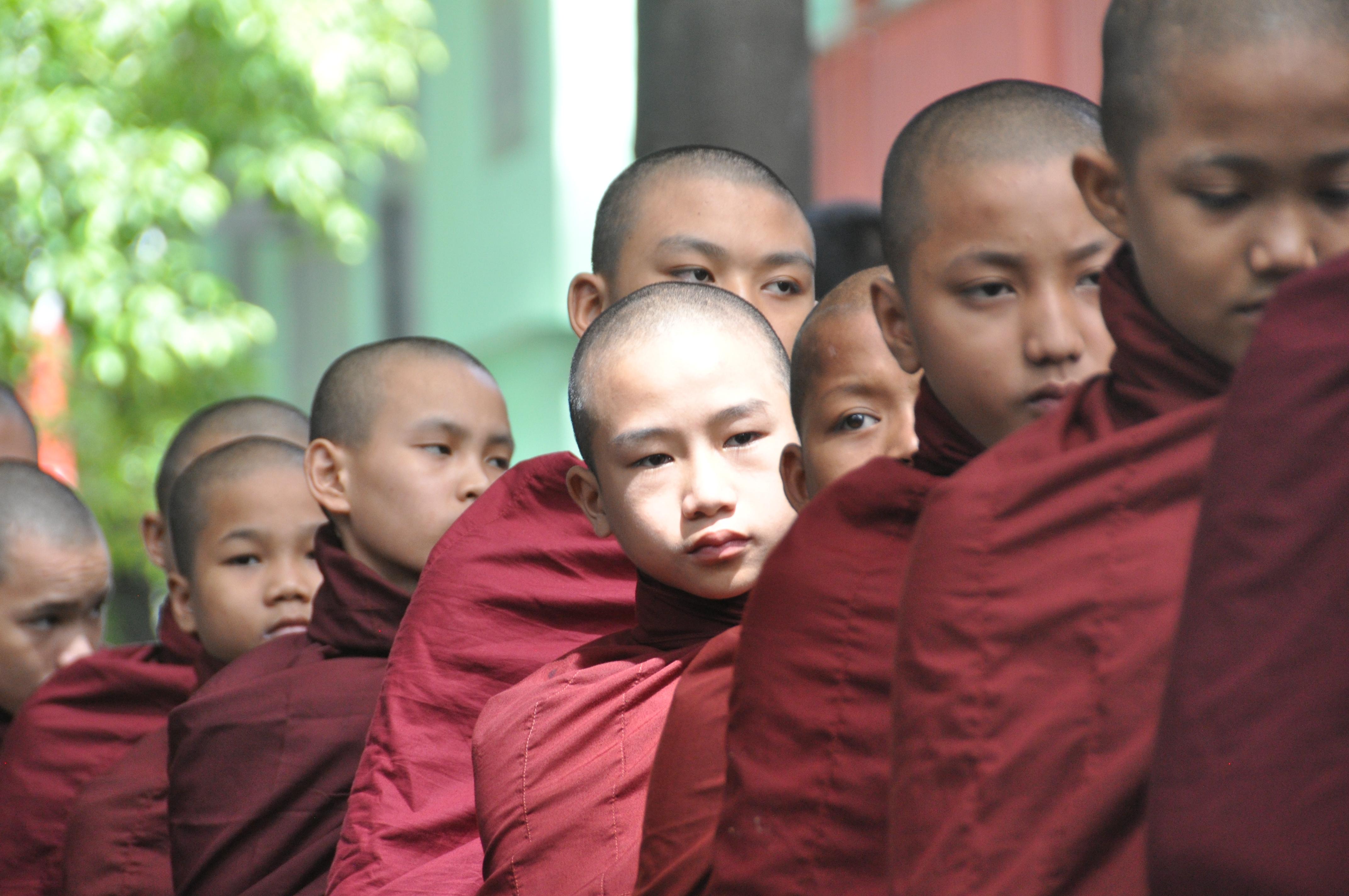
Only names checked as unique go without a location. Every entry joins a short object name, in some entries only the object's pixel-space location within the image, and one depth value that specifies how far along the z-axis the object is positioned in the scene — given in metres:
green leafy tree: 14.57
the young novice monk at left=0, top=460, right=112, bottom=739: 8.44
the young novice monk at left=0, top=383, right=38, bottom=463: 10.05
